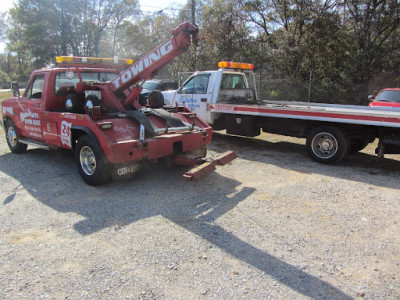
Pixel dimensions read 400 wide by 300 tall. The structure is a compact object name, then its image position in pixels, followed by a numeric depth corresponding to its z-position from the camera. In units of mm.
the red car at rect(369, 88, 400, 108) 9773
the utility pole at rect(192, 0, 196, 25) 21406
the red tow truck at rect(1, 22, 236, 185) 5078
